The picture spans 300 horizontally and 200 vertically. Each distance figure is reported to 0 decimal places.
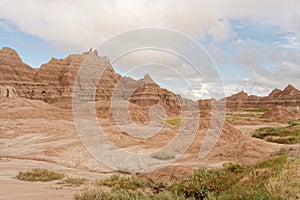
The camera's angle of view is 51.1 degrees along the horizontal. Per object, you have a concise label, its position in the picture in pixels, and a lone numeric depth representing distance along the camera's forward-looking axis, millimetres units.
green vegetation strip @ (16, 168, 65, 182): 12781
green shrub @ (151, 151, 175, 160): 18772
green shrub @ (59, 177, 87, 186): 11882
